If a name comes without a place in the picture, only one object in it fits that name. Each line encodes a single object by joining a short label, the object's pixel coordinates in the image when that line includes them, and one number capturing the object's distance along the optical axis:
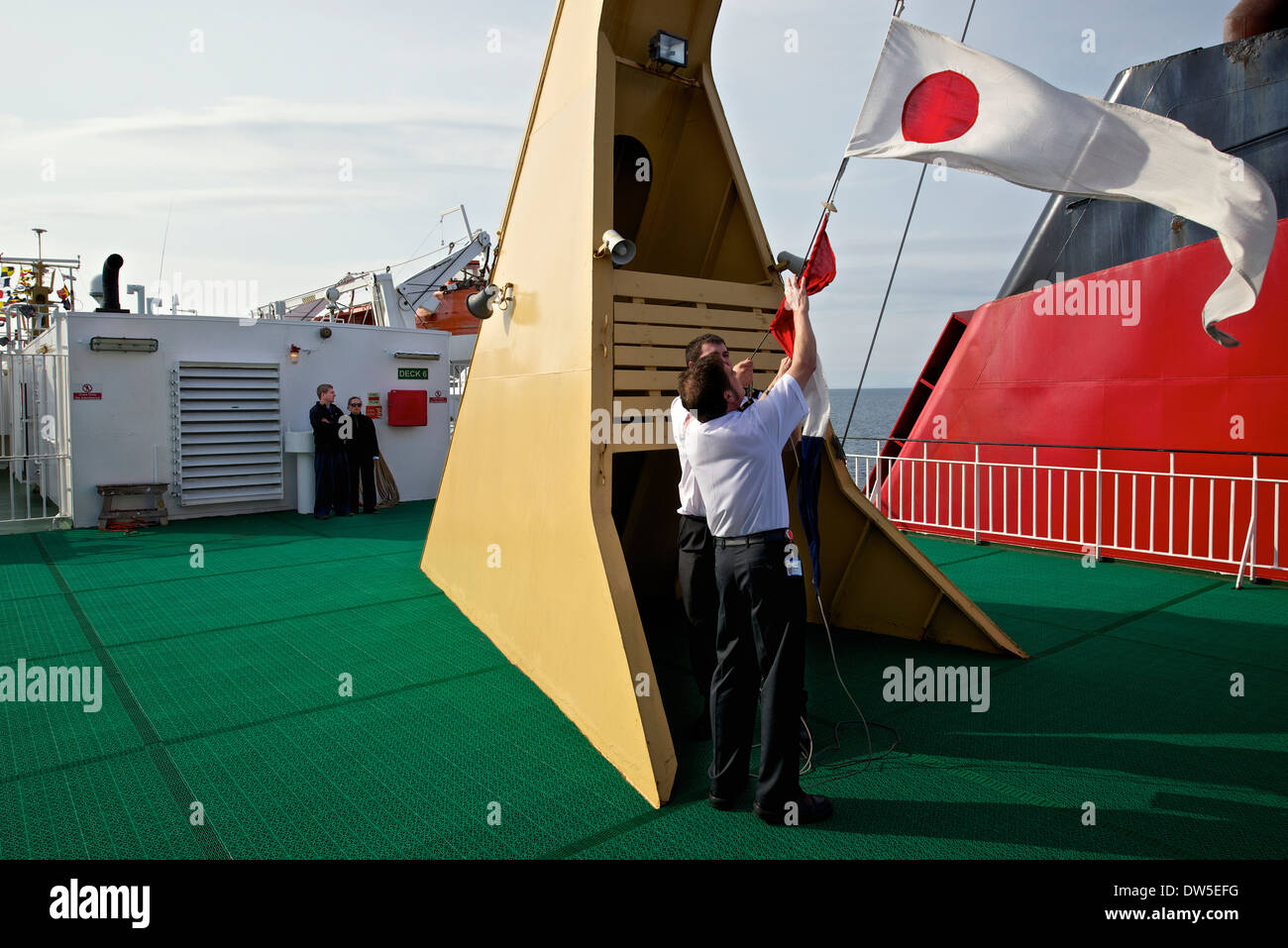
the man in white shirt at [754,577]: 3.45
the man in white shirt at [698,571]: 4.23
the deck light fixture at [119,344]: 11.88
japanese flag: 3.83
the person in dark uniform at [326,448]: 13.04
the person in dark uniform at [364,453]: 13.65
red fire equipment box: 14.70
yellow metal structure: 4.48
